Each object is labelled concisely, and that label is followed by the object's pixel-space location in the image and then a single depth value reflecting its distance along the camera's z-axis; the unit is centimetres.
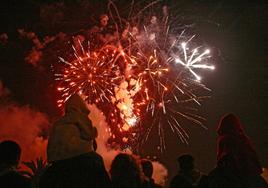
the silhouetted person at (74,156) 408
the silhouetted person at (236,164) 480
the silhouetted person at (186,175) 651
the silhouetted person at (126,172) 484
